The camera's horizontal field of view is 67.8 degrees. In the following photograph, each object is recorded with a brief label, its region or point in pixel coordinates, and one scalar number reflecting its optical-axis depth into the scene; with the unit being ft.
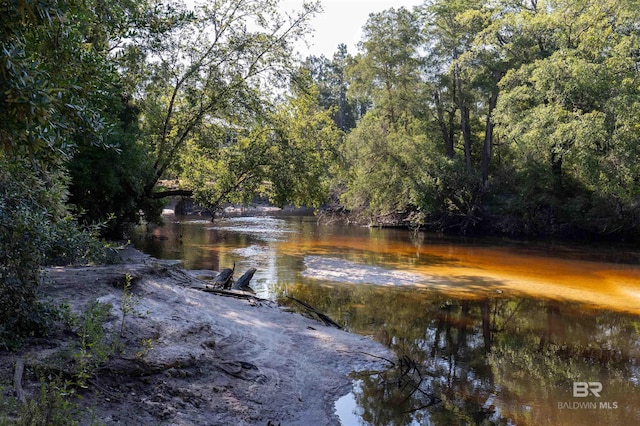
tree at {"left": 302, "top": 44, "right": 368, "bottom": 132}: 201.05
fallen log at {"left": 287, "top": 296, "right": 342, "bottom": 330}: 31.45
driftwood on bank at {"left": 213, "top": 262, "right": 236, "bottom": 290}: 37.34
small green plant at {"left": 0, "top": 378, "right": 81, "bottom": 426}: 10.60
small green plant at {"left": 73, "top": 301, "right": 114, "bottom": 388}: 13.74
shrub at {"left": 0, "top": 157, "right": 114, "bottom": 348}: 15.72
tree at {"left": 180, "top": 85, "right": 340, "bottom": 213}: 52.65
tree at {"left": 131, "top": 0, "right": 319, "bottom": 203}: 49.37
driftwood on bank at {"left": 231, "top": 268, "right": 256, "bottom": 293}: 39.06
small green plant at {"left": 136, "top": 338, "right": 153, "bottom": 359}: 17.60
